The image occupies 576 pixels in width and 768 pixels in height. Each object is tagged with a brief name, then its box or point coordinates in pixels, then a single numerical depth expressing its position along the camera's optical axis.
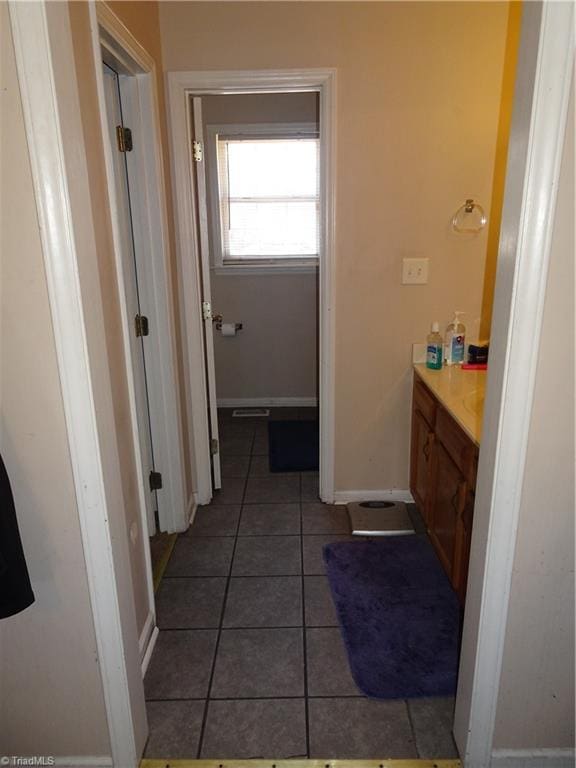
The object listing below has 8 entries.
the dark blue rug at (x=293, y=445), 3.30
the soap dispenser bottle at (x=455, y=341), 2.47
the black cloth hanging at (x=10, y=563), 1.04
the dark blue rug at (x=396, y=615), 1.69
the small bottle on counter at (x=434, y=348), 2.44
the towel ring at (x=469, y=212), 2.38
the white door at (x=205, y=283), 2.50
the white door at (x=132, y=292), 2.00
